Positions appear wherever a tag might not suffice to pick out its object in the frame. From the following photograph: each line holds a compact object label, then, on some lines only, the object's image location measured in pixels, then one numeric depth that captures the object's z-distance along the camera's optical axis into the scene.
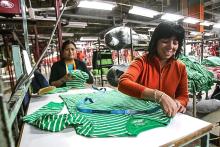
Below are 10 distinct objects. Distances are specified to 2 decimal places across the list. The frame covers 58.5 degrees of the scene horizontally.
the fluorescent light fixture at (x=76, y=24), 3.85
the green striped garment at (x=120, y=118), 0.95
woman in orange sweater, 1.62
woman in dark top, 2.75
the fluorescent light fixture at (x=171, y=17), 6.72
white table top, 0.86
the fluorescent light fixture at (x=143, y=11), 5.32
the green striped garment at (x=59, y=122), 0.99
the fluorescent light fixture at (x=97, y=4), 4.41
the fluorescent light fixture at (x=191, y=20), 7.85
